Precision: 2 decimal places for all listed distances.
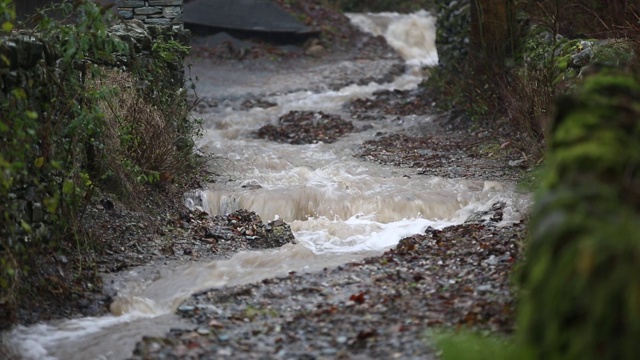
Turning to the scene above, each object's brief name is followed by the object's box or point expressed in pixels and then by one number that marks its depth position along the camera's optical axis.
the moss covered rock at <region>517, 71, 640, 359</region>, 5.77
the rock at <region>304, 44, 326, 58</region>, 38.31
